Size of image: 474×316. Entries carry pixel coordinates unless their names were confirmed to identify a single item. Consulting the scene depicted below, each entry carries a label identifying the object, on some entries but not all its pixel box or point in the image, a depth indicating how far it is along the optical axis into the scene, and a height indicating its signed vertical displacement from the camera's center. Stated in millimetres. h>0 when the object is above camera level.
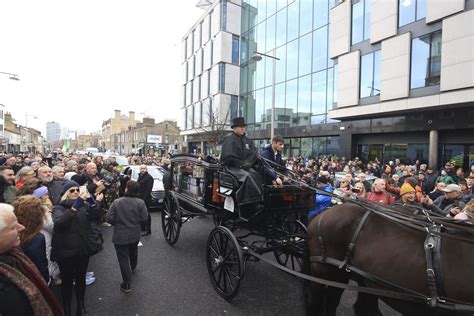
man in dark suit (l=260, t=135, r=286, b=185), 4473 -120
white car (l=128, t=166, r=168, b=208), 9742 -1401
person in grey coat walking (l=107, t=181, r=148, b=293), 4230 -1204
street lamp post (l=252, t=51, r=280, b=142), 14475 +4667
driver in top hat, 3945 -216
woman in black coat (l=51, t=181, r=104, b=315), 3293 -1111
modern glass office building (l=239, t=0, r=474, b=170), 13172 +4427
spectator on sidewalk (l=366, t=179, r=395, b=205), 5309 -808
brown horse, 2225 -953
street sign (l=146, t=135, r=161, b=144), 51062 +1218
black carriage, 4000 -1135
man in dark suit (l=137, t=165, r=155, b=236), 7633 -1037
